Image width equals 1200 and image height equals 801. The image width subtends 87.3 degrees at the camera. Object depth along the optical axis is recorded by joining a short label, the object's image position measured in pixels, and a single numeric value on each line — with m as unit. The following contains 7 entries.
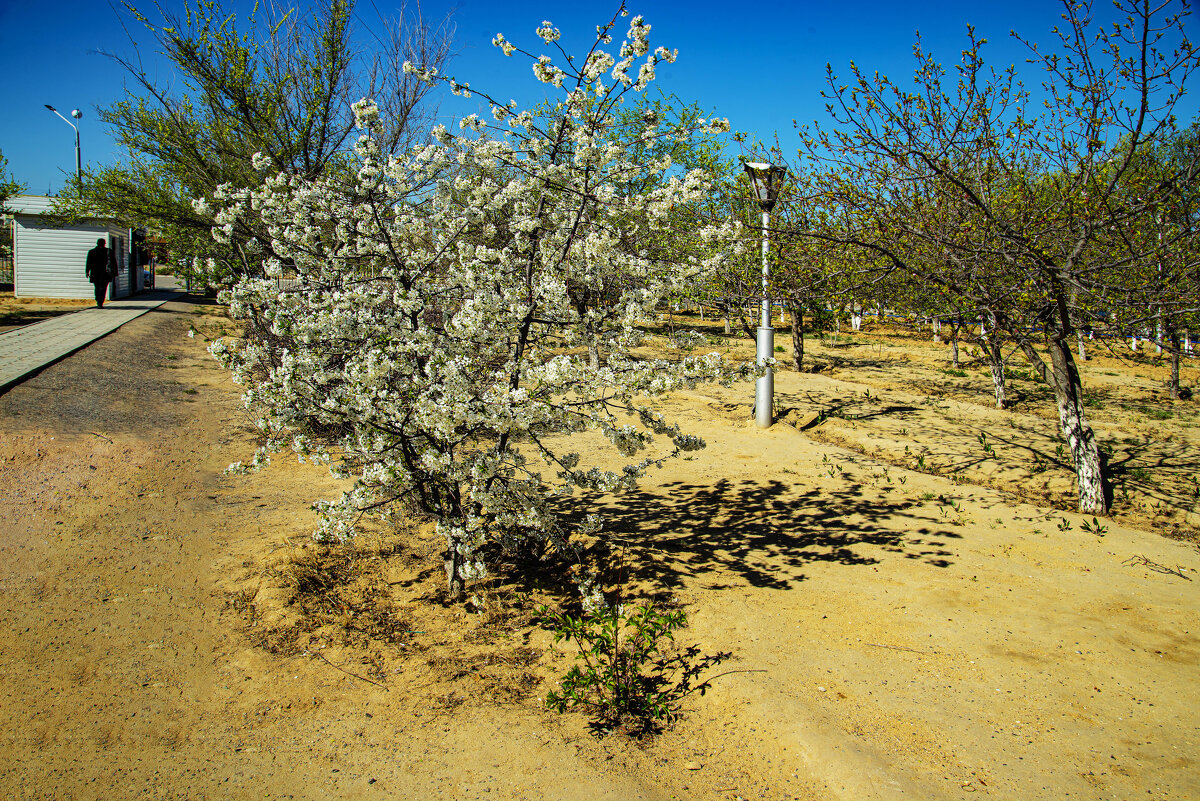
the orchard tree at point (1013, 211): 5.62
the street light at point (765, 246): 9.45
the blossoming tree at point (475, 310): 4.00
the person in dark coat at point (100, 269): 19.73
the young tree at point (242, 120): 9.78
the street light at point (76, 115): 26.58
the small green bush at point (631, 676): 3.60
